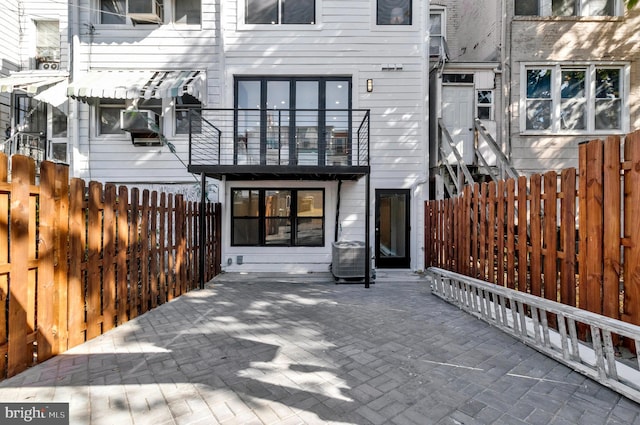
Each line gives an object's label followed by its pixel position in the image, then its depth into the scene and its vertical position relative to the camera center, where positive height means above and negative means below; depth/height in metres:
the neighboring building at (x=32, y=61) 9.22 +4.64
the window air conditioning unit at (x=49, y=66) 9.70 +4.54
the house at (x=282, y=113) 9.11 +2.90
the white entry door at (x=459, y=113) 9.60 +3.06
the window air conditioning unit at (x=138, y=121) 8.60 +2.51
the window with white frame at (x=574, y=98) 9.66 +3.53
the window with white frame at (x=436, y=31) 10.88 +6.60
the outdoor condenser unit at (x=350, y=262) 7.61 -1.27
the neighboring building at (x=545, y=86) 9.59 +3.92
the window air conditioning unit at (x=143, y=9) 8.72 +5.71
